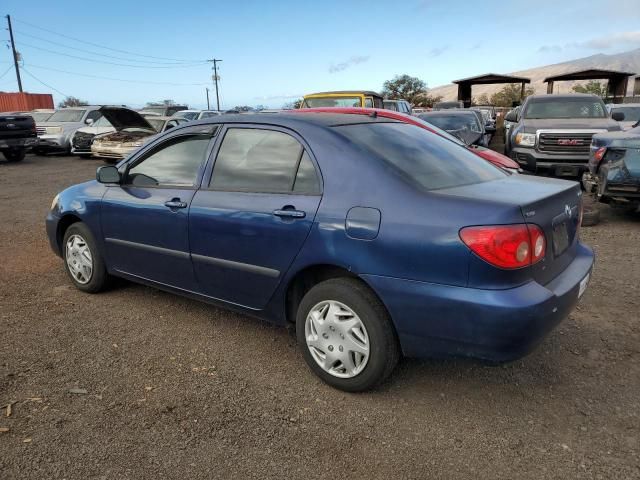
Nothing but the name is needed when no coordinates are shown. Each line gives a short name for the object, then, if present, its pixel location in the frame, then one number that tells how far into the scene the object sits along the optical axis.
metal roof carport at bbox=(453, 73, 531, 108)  28.89
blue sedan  2.55
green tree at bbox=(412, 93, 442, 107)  49.97
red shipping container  36.09
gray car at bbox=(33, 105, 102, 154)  18.34
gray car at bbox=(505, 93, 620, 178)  9.62
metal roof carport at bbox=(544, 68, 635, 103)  27.11
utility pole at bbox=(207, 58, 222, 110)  72.02
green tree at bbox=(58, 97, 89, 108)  60.78
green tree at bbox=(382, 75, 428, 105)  55.84
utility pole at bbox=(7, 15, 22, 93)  42.41
